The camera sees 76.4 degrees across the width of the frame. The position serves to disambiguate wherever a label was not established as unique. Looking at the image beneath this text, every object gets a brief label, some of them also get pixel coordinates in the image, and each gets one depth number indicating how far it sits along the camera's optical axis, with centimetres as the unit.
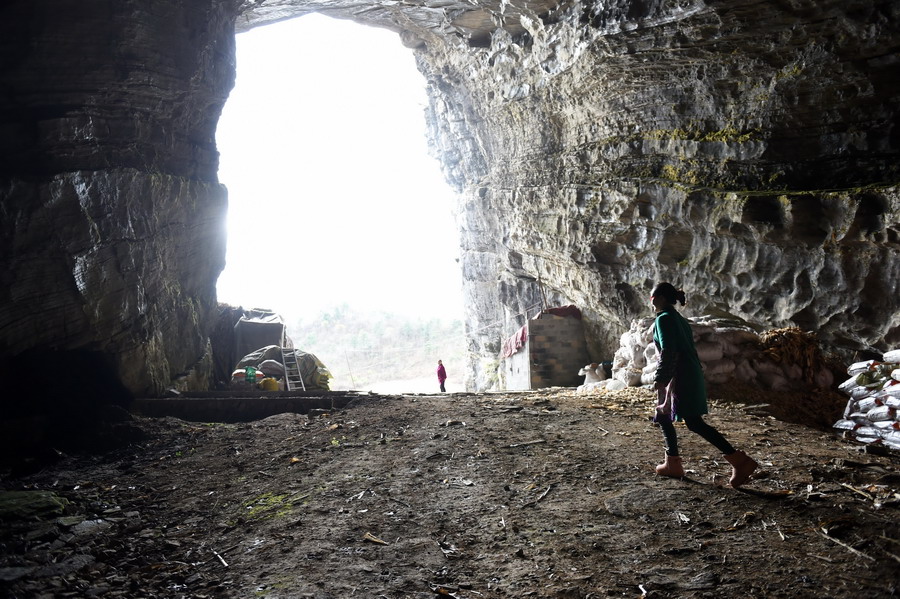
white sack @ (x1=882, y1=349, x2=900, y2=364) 562
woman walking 401
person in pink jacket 1773
